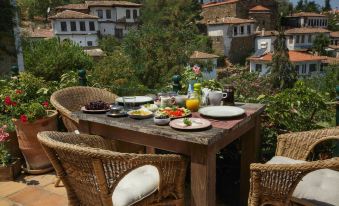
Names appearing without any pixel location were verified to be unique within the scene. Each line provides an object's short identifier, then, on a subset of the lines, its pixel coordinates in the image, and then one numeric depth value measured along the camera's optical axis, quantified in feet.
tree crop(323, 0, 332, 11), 184.40
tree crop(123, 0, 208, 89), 61.36
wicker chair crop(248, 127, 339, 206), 5.57
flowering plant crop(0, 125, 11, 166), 11.17
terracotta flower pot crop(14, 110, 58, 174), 11.33
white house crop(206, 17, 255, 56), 114.32
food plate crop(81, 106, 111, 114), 8.17
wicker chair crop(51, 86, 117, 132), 9.64
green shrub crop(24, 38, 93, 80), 30.76
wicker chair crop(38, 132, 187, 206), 5.56
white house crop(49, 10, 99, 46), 108.58
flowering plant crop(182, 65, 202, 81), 10.98
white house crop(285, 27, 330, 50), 118.52
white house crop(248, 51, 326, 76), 101.40
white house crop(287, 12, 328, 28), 140.15
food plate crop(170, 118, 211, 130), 6.55
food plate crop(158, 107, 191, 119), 7.54
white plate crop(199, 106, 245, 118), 7.30
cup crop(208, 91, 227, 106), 8.38
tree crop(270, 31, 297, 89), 88.58
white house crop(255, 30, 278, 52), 114.01
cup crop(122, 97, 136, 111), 8.66
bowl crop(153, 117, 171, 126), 7.00
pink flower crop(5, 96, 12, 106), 11.65
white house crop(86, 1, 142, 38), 121.29
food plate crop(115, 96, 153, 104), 9.08
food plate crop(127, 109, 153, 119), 7.58
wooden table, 6.19
